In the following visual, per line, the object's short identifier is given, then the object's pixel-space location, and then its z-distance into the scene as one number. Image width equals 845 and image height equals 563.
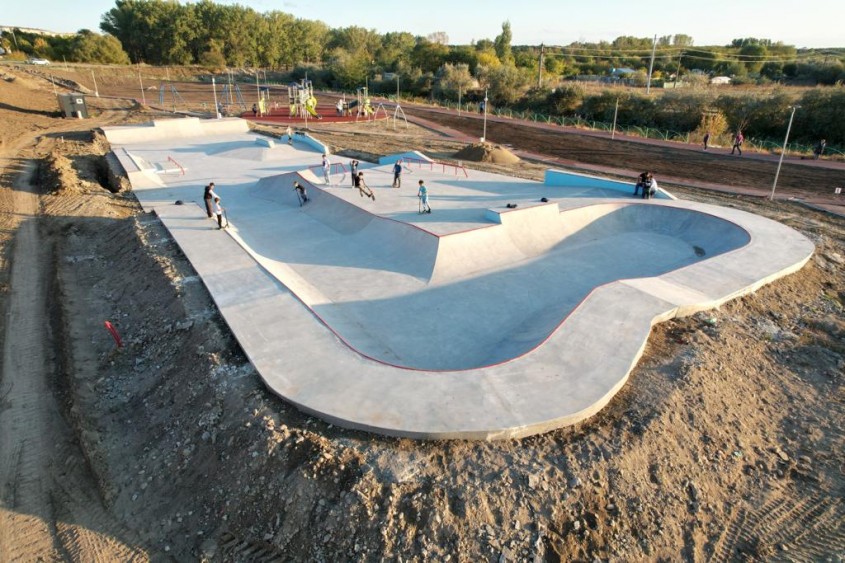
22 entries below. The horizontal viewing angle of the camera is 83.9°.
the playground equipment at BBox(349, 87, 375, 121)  43.90
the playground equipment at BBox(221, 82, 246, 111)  44.86
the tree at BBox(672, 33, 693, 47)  145.62
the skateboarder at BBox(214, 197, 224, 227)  14.62
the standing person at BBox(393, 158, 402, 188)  19.19
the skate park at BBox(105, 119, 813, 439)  7.30
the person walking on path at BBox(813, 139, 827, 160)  28.80
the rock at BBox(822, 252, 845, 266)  13.84
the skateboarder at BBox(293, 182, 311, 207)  18.66
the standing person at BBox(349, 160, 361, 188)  17.92
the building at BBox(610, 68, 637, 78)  80.16
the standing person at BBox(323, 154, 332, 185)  19.17
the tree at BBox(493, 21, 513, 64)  95.62
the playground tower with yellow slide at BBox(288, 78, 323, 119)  39.91
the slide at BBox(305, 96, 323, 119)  41.63
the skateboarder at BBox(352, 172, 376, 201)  17.81
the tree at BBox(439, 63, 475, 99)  65.69
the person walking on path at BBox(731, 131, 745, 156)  29.88
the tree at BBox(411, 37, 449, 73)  84.25
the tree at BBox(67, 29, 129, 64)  84.69
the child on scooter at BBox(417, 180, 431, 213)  15.48
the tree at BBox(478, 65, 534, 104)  62.65
